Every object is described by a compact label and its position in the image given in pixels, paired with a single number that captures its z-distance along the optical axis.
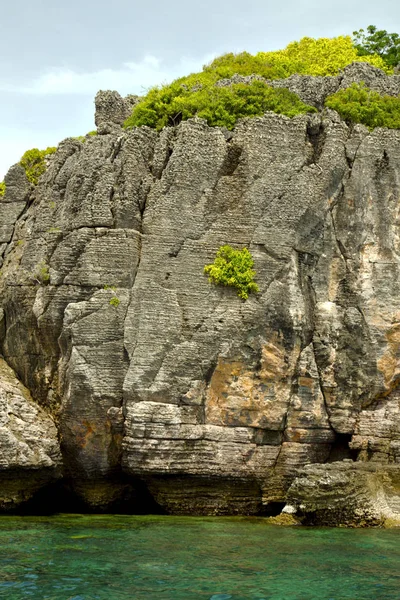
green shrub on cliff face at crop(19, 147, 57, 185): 20.30
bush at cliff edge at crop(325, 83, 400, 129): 18.59
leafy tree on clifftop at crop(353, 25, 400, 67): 26.67
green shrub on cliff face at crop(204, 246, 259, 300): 16.70
